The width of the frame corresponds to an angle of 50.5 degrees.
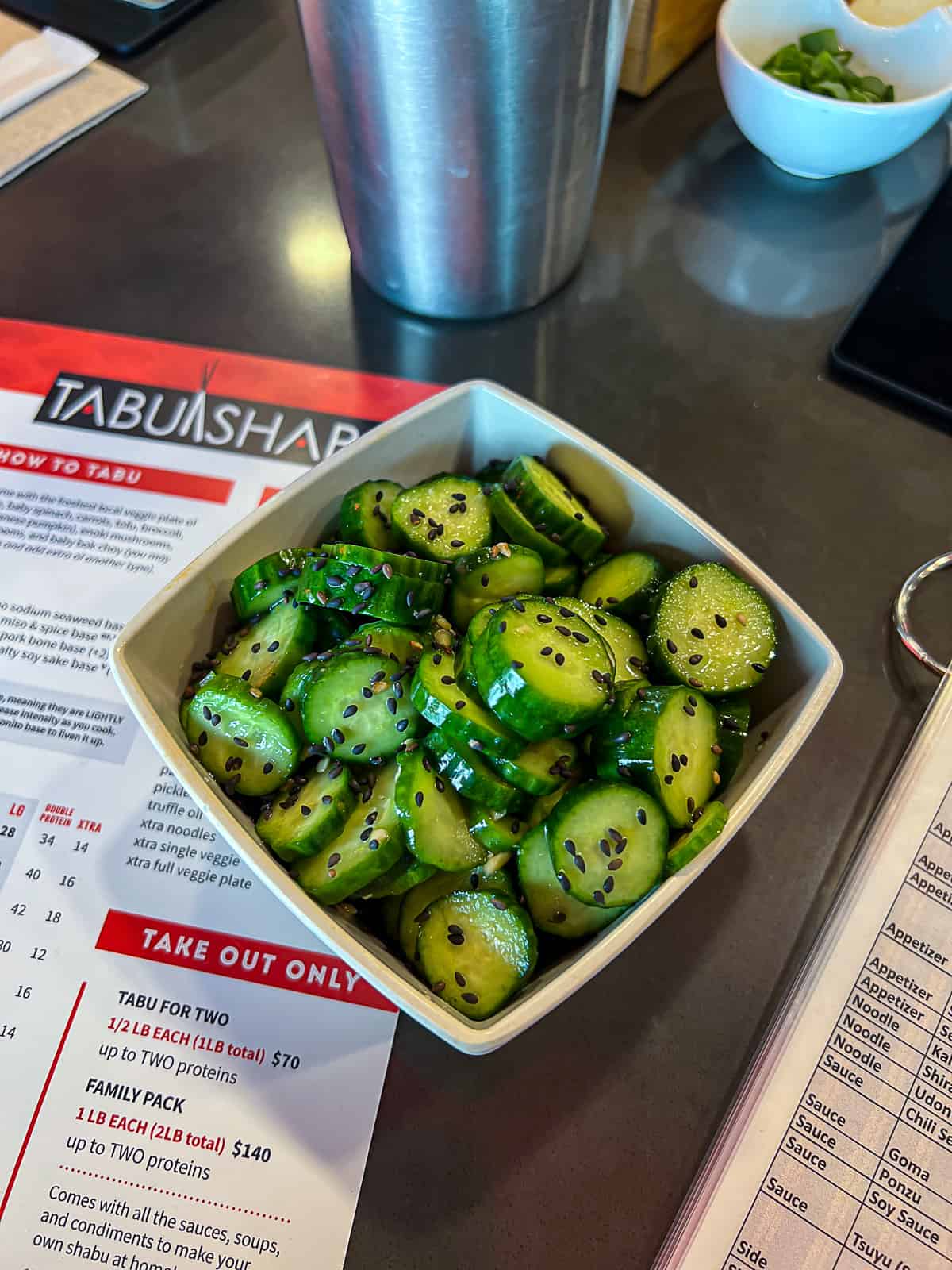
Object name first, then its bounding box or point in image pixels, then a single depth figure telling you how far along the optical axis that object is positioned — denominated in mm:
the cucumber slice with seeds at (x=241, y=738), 233
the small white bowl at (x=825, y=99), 359
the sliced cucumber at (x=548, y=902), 222
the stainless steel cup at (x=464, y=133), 263
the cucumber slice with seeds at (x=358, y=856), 217
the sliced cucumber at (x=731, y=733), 240
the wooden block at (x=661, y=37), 406
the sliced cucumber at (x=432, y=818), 216
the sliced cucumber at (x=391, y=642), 239
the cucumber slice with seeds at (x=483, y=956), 216
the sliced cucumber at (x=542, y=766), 221
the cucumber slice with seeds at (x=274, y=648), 249
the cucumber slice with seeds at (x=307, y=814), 221
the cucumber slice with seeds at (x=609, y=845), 210
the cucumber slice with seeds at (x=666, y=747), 219
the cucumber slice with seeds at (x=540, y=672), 213
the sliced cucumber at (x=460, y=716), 217
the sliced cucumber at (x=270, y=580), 253
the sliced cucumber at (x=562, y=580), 270
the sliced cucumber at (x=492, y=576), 249
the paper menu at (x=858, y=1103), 225
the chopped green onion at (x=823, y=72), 379
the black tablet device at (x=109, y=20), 455
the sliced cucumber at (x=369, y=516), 263
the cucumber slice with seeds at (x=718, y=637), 244
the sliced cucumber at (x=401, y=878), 225
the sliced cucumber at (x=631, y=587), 262
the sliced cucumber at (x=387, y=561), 236
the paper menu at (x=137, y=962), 237
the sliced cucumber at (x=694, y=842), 212
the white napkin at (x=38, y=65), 422
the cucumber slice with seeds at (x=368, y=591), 238
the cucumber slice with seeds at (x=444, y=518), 259
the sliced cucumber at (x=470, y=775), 220
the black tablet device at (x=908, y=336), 363
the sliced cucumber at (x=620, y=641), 251
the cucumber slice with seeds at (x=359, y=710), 230
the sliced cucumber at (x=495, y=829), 226
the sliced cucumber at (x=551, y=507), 260
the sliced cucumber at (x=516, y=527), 261
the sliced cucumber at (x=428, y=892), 228
